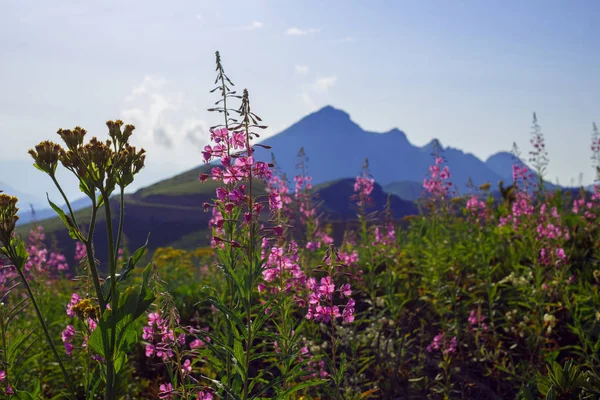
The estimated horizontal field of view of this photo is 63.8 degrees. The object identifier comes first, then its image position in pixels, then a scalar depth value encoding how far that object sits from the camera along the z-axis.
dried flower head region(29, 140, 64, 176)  2.27
